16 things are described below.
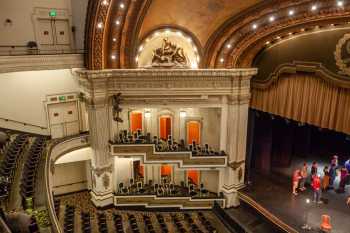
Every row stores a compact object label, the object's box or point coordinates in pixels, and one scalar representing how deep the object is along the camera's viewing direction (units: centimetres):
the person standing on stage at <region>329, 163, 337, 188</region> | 1298
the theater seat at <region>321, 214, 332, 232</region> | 989
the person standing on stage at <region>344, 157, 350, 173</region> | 1302
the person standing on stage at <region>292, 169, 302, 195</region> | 1293
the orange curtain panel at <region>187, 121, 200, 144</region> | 1492
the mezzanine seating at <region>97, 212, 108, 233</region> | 1167
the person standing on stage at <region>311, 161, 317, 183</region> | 1280
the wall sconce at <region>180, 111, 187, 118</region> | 1470
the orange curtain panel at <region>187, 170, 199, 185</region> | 1542
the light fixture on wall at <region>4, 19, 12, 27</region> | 1275
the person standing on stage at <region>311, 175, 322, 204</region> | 1166
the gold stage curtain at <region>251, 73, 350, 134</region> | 1048
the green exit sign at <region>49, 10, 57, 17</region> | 1365
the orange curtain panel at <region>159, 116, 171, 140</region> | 1506
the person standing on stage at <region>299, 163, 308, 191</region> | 1298
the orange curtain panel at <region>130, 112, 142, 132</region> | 1484
